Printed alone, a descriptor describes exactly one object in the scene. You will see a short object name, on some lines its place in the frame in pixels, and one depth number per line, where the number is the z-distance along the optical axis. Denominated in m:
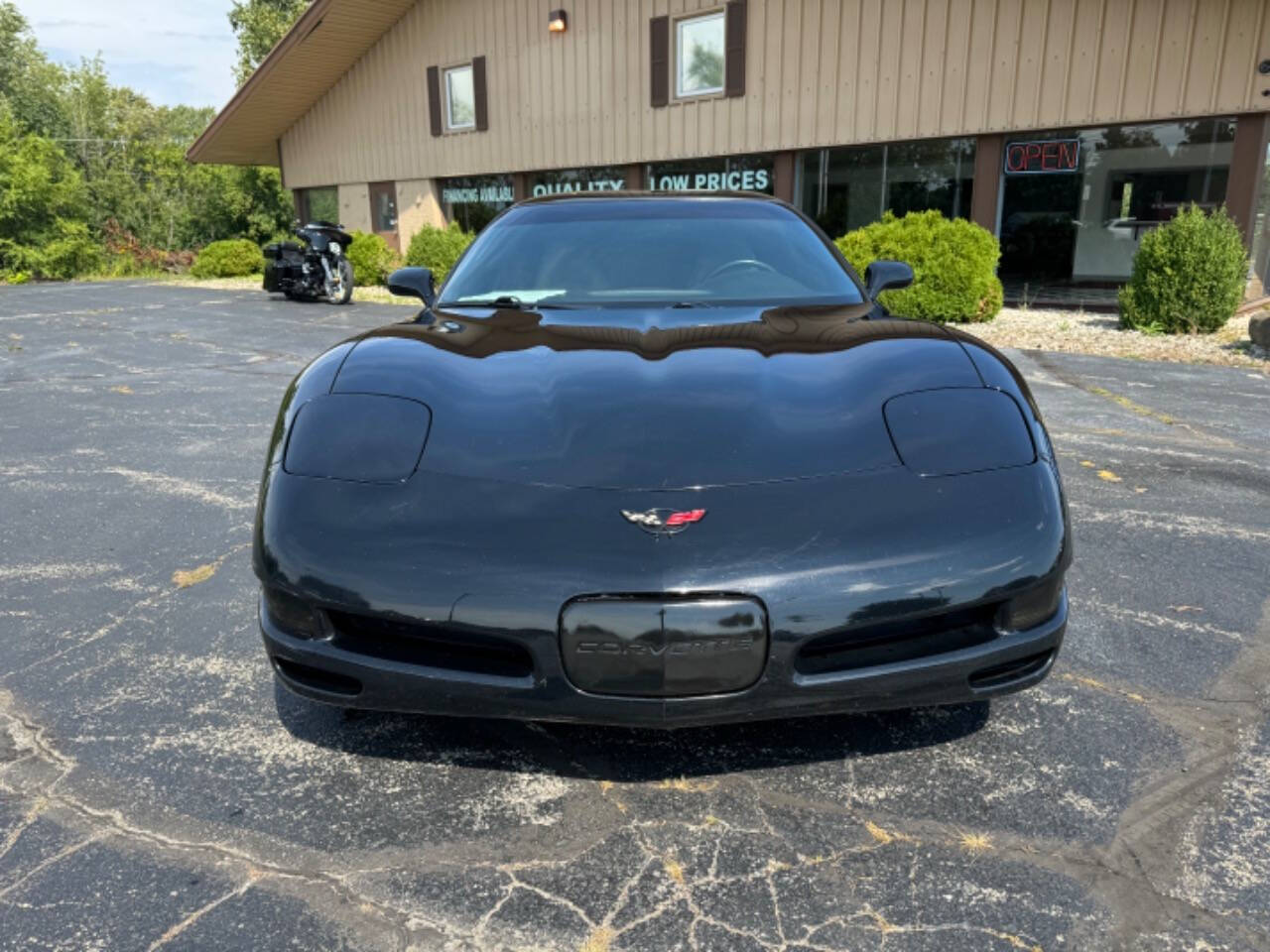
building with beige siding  10.59
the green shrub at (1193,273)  9.02
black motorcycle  13.95
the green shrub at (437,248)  14.72
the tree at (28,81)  44.72
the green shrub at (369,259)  17.34
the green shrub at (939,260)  9.84
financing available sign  17.87
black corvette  1.61
